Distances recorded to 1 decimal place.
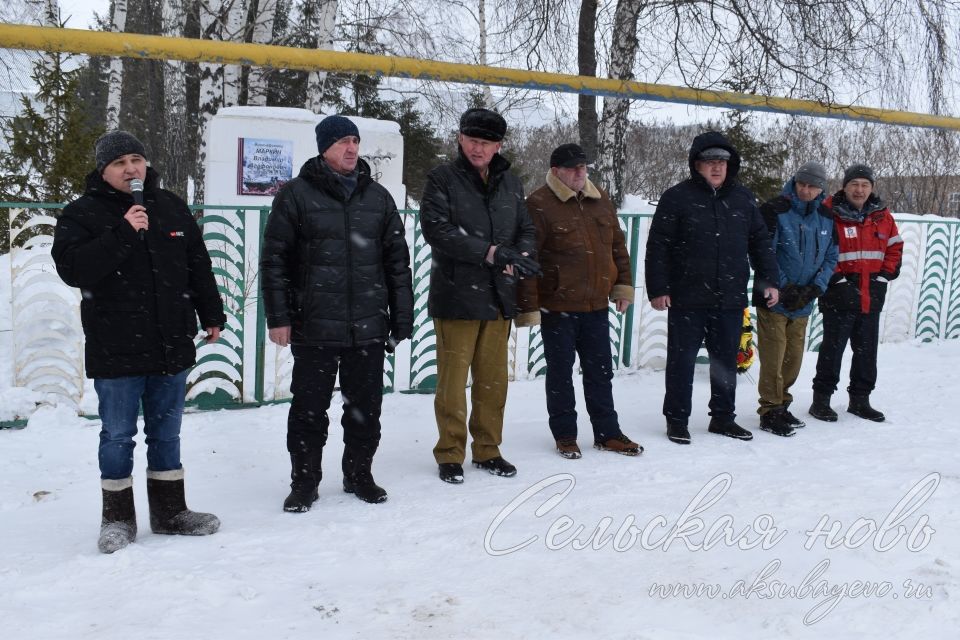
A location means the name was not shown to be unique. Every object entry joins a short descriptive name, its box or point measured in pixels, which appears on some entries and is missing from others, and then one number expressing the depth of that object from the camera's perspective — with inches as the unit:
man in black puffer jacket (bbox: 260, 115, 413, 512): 147.3
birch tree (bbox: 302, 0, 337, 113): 348.5
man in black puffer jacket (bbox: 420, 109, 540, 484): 163.6
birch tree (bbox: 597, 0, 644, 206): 373.4
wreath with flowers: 280.4
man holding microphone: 125.6
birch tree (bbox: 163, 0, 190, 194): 420.2
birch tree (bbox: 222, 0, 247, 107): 318.0
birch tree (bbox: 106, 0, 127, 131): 554.6
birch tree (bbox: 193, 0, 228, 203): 313.3
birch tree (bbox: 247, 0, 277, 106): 343.3
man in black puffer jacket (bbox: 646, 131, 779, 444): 198.8
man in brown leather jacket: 185.0
